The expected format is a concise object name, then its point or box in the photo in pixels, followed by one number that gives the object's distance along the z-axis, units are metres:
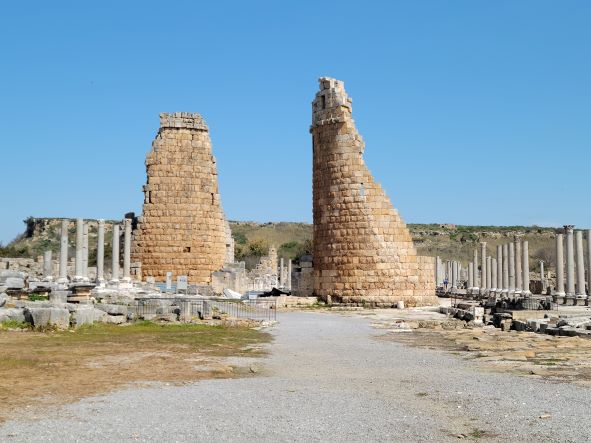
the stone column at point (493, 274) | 39.53
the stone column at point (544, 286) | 42.50
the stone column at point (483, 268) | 40.94
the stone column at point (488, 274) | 40.47
